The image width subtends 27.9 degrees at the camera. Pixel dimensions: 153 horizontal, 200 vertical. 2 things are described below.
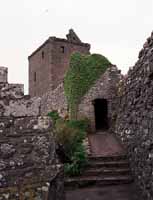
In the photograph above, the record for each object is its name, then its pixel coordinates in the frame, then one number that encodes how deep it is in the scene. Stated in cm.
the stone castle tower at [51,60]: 2522
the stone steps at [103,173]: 872
